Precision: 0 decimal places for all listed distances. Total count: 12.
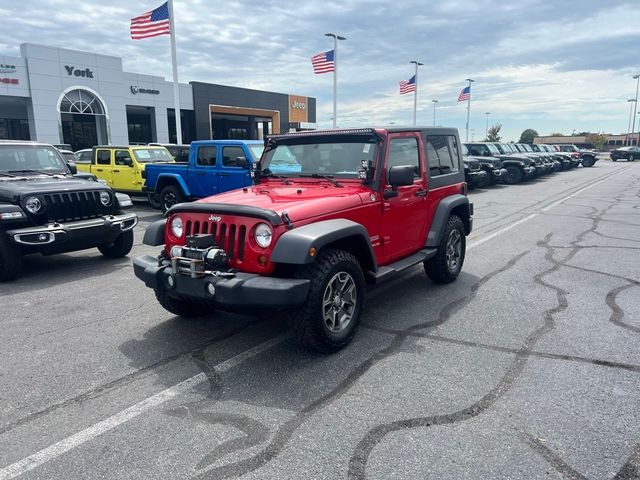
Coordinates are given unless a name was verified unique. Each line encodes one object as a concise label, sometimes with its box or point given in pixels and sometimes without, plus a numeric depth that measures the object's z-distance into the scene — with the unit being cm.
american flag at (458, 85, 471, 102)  3903
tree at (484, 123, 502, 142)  6888
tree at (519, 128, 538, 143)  9925
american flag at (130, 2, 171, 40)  2089
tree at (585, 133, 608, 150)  8719
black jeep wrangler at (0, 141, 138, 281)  618
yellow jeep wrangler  1412
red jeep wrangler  362
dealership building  2675
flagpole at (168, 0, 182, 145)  2162
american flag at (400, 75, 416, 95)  3223
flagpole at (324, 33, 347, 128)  2739
